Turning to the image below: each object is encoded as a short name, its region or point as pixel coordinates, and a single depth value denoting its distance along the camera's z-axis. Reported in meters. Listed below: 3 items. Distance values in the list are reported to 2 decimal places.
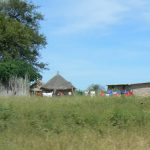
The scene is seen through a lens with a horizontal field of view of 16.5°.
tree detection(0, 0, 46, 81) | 51.75
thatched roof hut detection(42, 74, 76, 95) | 71.23
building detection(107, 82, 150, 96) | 59.69
